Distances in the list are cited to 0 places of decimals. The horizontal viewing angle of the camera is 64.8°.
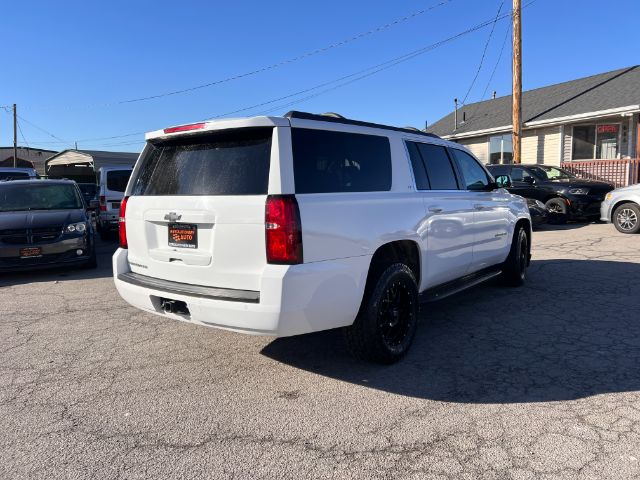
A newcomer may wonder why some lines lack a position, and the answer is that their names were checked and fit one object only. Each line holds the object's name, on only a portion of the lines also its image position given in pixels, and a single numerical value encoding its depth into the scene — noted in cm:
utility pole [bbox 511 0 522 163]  1641
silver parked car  1141
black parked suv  1344
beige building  1758
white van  1291
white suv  325
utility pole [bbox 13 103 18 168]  4369
